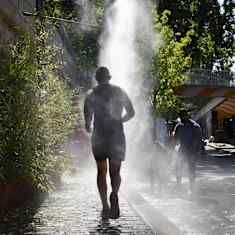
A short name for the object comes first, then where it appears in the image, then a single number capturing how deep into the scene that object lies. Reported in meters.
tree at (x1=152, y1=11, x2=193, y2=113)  30.94
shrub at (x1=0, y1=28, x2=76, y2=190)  8.08
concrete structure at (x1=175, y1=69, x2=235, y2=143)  45.06
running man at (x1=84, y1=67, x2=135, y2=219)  7.39
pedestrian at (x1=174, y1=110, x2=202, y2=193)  12.00
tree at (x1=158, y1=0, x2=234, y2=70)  42.25
